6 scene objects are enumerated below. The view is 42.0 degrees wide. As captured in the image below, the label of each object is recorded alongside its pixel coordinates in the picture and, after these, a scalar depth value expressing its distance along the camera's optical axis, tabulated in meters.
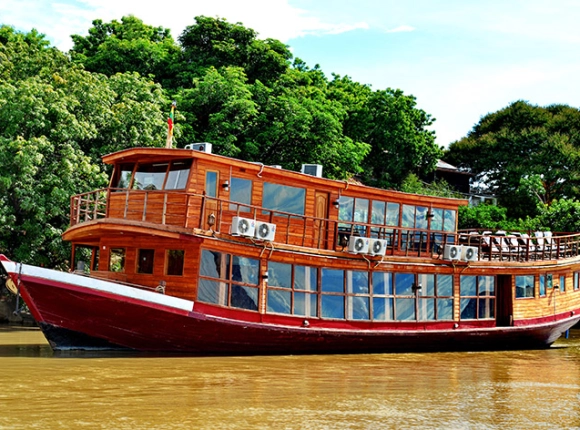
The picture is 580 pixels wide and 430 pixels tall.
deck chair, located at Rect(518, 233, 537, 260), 20.42
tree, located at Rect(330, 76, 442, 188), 39.38
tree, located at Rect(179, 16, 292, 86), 33.72
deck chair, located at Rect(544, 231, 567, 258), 21.30
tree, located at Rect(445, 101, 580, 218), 41.47
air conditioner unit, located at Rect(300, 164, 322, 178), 18.05
